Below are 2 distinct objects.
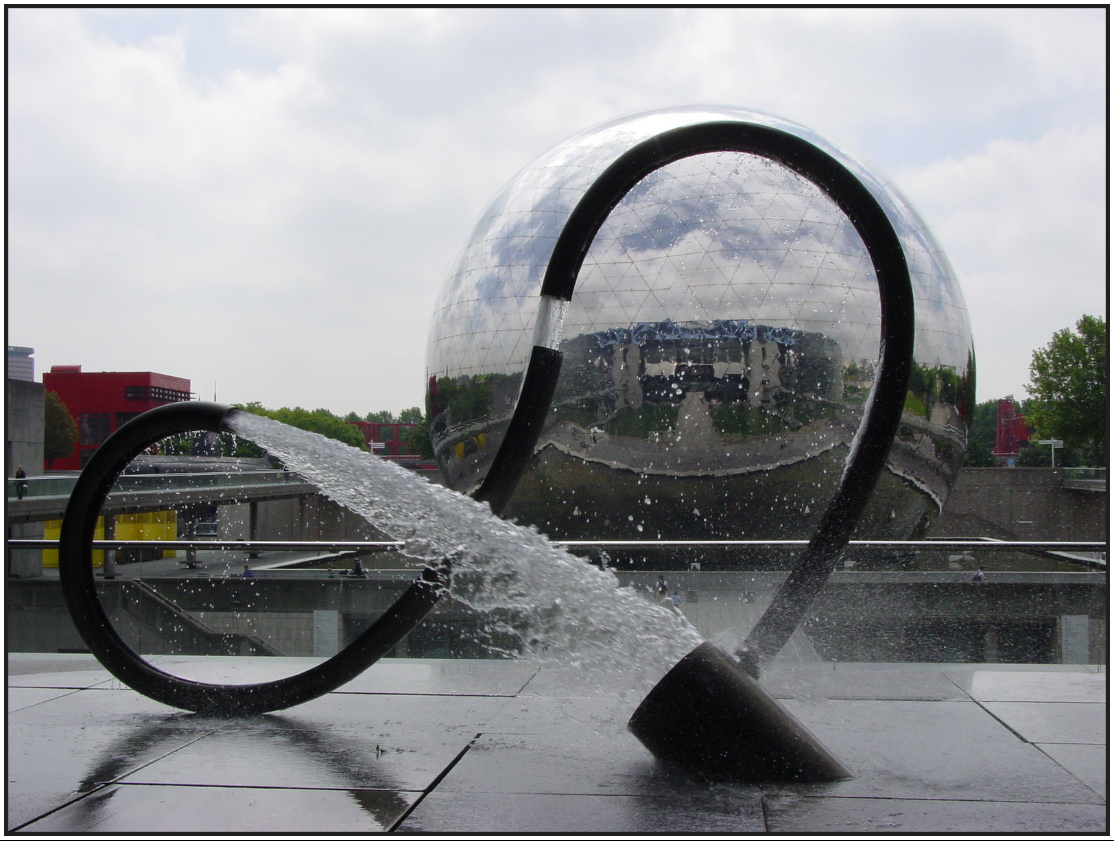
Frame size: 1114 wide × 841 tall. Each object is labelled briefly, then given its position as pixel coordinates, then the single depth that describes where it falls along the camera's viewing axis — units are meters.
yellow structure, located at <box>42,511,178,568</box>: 16.81
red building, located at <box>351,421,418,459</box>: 91.62
